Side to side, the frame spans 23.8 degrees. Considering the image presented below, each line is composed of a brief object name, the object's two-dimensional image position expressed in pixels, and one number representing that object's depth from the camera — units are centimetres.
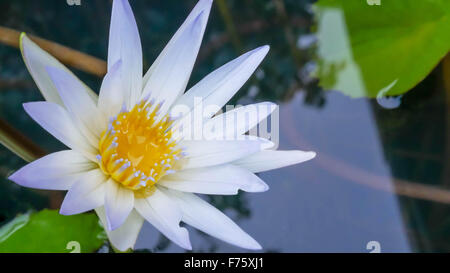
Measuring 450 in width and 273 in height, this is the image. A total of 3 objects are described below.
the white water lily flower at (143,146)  42
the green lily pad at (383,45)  48
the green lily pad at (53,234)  45
